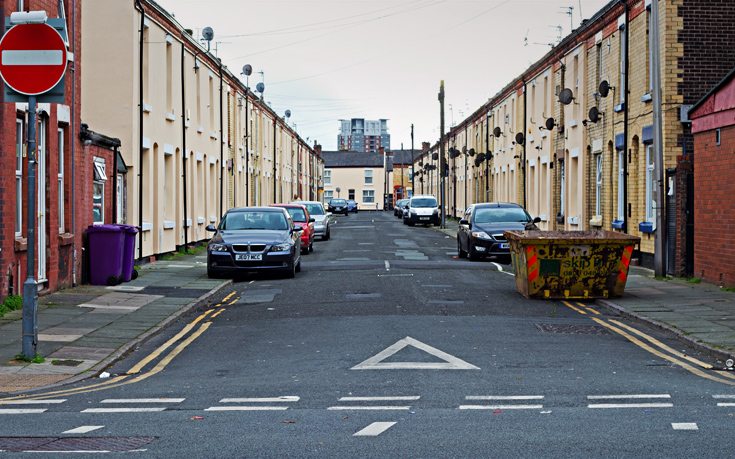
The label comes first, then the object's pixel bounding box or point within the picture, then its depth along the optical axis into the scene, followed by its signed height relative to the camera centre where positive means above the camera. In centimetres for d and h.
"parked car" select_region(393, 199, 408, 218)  7481 +68
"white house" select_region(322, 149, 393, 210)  12469 +557
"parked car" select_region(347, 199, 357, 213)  10206 +144
